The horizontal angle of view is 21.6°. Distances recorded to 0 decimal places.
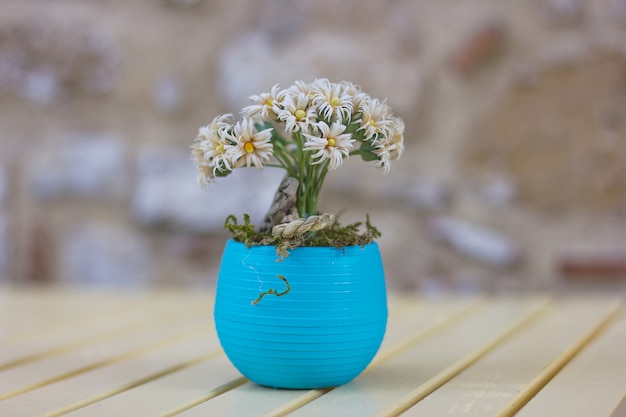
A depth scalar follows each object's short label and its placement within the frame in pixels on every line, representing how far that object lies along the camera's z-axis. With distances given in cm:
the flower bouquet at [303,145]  74
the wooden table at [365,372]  73
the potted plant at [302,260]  74
